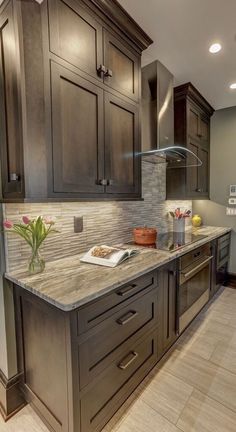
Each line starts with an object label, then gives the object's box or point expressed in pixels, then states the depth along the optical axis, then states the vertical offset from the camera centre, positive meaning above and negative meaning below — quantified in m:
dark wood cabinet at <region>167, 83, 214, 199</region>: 2.65 +0.83
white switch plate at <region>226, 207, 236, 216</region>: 3.25 -0.18
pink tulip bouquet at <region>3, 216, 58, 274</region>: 1.32 -0.21
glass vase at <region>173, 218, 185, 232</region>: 2.59 -0.31
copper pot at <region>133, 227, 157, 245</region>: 2.08 -0.35
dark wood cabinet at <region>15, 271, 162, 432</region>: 1.01 -0.84
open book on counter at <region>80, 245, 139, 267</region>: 1.47 -0.40
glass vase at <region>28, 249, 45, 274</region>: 1.33 -0.39
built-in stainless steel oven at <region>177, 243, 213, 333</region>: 1.89 -0.83
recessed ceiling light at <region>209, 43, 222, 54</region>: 1.84 +1.32
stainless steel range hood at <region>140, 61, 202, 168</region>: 2.04 +0.87
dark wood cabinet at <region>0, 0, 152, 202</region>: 1.13 +0.62
